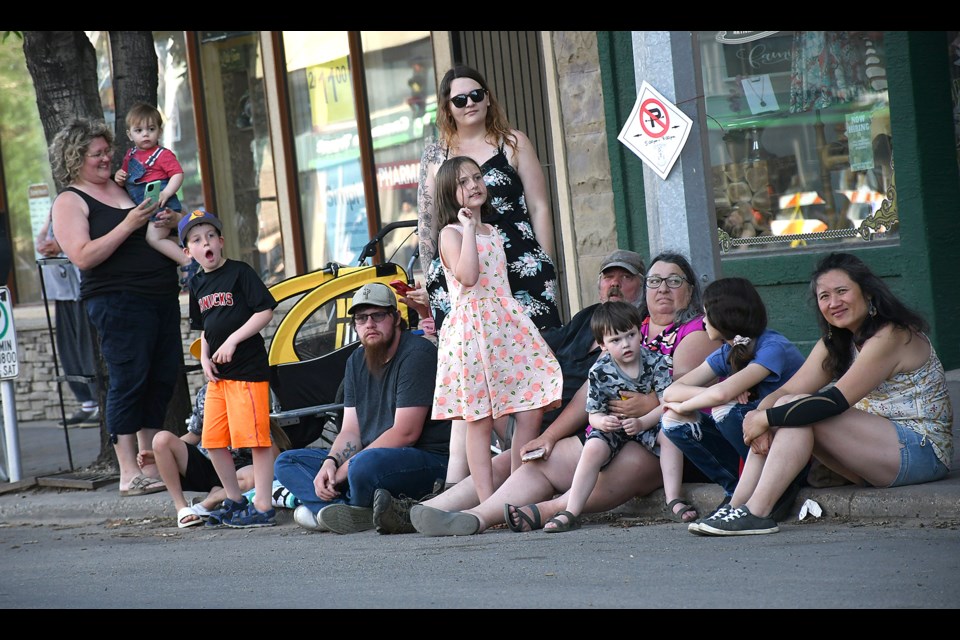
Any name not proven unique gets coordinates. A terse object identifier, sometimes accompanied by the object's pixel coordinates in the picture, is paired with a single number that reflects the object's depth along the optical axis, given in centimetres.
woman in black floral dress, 1437
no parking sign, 1361
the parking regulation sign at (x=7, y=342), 1941
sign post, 1930
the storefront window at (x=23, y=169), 3052
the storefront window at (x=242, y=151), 2759
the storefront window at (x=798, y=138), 1919
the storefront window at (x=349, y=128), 2545
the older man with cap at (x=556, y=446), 1288
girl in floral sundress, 1316
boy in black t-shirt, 1505
